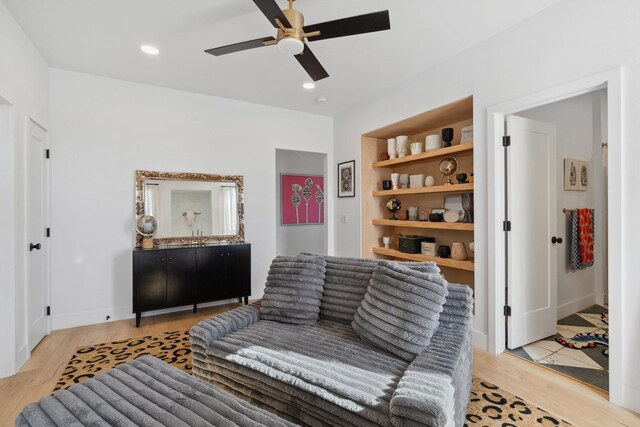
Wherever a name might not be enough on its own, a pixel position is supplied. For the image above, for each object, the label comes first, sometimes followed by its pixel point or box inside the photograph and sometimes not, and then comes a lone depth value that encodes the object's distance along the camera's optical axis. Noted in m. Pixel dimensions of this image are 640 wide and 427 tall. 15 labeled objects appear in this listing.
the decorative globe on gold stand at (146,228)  3.52
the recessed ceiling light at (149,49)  2.84
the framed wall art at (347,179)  4.54
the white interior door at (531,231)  2.74
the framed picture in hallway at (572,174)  3.62
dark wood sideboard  3.38
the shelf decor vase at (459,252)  3.30
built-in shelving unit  3.34
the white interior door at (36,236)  2.77
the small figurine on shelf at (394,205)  4.30
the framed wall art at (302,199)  5.86
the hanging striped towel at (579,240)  3.61
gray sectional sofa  1.34
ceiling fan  1.77
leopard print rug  1.83
